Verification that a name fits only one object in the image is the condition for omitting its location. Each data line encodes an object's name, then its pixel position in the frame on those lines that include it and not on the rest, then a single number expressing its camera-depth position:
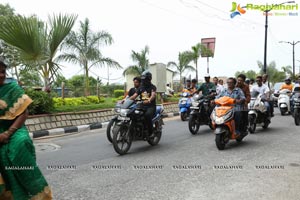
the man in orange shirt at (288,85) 13.26
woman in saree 2.93
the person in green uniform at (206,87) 9.84
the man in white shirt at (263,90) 9.54
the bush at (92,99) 13.45
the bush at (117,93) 22.48
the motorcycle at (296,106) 10.34
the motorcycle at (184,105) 12.38
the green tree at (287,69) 58.49
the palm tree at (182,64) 30.25
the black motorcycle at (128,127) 6.35
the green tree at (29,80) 17.91
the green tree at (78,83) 15.17
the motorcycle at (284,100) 12.52
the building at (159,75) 16.36
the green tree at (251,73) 56.62
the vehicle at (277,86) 19.98
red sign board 23.29
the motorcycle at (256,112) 8.98
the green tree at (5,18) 8.62
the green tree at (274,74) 50.60
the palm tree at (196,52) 28.68
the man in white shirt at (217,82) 13.70
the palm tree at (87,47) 15.12
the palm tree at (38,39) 8.66
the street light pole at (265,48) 24.30
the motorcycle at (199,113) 9.09
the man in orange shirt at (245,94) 7.51
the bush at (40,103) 9.45
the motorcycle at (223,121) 6.80
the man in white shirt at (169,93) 20.04
